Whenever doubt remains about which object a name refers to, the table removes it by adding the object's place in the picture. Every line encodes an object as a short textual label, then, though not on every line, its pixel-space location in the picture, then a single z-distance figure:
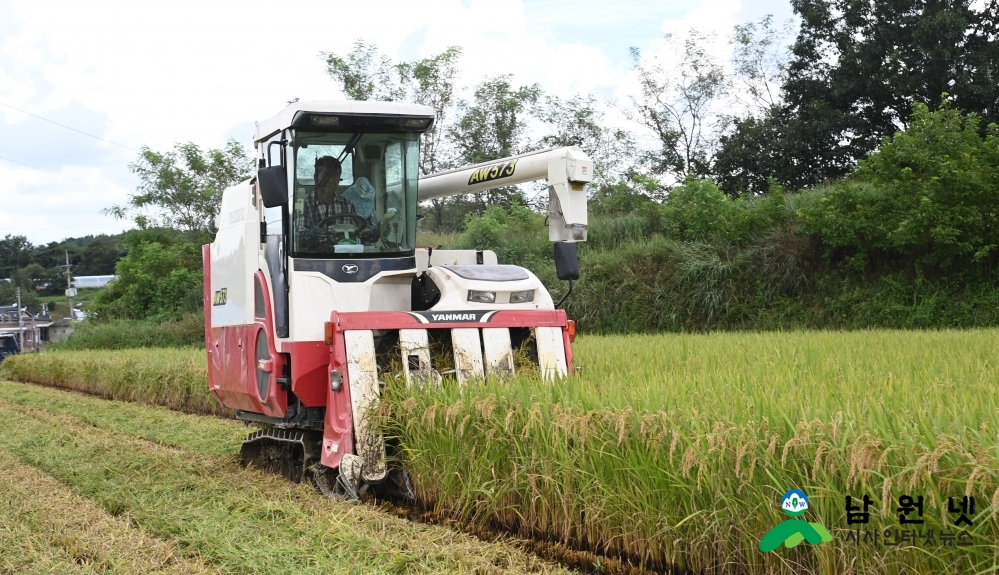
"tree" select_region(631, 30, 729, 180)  28.73
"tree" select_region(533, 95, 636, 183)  29.72
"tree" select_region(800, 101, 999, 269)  15.58
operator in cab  7.41
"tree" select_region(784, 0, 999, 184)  23.80
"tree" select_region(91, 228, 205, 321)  31.48
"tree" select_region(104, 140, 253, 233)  36.66
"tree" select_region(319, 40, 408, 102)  32.16
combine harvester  6.83
